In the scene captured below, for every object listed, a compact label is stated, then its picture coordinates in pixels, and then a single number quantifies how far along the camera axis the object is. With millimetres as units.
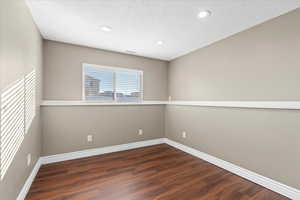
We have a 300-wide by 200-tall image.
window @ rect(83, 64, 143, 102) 2834
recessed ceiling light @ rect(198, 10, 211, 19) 1715
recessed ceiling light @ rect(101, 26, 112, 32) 2064
